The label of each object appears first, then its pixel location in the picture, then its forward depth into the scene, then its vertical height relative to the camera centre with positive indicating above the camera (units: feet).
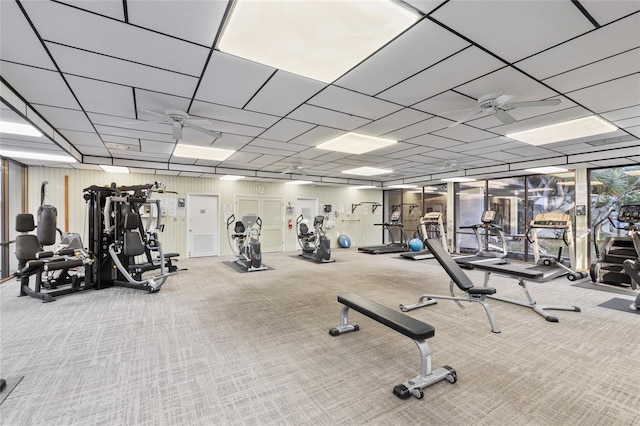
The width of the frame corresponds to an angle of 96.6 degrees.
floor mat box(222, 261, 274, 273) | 21.31 -4.37
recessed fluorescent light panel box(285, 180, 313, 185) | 31.42 +3.32
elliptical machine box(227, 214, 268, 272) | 21.30 -2.75
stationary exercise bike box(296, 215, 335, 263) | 25.37 -3.01
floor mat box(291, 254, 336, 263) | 25.73 -4.51
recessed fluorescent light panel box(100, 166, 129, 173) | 22.30 +3.52
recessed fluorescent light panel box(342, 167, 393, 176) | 26.66 +3.92
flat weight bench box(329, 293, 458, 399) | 6.61 -3.40
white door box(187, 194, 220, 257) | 27.61 -1.38
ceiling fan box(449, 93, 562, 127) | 9.68 +3.89
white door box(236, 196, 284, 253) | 30.61 -0.36
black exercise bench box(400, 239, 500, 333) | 10.30 -2.85
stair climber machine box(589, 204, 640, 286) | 15.59 -2.60
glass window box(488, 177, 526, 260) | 26.53 +0.25
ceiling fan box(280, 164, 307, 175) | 24.83 +3.88
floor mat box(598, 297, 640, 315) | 12.64 -4.40
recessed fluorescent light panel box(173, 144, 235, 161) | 18.75 +4.17
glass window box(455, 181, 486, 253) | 30.62 -0.04
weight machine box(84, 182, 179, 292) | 15.83 -1.29
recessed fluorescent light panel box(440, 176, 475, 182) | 28.91 +3.27
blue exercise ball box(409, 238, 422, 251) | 32.13 -3.85
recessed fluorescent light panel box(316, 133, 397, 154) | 16.38 +4.21
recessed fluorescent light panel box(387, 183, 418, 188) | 35.03 +3.16
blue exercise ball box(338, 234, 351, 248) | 35.37 -3.74
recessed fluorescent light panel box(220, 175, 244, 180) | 26.91 +3.36
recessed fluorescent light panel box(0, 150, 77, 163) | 16.83 +3.54
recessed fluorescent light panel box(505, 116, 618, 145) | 13.41 +4.10
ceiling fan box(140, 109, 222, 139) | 11.91 +4.02
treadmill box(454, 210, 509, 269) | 21.74 -3.58
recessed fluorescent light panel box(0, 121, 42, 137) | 11.78 +3.64
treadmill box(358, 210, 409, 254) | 31.48 -4.23
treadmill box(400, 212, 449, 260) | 25.99 -1.34
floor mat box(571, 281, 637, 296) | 15.31 -4.41
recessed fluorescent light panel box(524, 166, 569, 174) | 22.27 +3.29
